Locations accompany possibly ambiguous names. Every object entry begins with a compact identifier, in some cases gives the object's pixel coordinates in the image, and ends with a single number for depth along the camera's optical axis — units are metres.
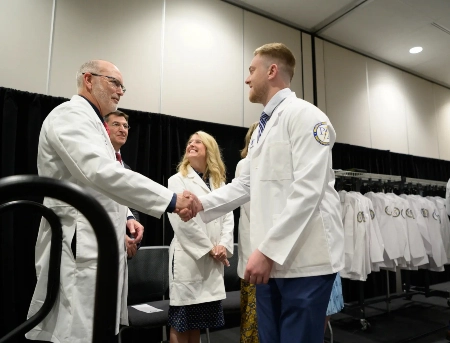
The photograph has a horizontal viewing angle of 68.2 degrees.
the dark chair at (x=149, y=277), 2.73
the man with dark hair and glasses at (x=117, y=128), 2.83
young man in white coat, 1.22
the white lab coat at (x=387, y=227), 4.07
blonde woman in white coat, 2.16
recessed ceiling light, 5.83
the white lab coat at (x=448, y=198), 3.84
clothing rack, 3.86
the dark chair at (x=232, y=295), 2.64
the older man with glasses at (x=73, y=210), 1.29
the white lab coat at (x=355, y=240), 3.64
